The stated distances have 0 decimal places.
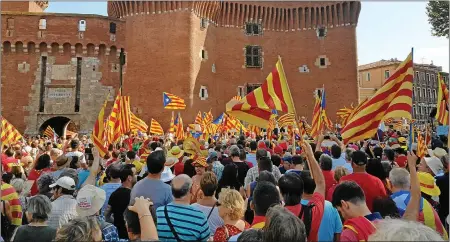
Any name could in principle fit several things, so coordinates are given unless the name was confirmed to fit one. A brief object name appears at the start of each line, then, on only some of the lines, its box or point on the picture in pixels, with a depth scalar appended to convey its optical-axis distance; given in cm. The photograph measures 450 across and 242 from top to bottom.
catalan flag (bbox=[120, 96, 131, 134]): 1203
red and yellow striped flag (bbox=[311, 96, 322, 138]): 1106
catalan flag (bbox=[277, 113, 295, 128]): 1617
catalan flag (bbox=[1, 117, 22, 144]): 1305
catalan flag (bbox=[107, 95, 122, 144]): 1028
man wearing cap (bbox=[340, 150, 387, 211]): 467
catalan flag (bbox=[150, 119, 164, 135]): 1915
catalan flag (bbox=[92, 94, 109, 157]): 793
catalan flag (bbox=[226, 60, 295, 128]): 614
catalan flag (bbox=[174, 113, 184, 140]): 1598
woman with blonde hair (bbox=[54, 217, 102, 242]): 257
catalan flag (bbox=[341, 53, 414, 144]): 567
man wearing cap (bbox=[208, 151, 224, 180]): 678
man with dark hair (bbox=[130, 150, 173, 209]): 448
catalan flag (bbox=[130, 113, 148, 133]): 1682
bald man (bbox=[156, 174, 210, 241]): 335
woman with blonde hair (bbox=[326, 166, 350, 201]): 523
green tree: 2602
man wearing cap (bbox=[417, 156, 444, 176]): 595
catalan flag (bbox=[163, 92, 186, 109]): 1916
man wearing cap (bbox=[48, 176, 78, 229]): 409
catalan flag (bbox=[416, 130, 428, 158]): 816
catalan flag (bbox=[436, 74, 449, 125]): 1027
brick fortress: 2741
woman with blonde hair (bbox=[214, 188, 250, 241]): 337
